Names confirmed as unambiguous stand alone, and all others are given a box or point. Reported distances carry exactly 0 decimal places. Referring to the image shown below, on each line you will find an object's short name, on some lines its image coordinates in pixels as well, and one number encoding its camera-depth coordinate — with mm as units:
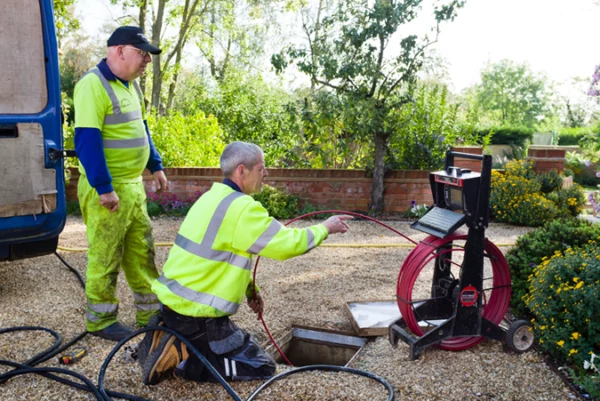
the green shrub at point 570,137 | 19562
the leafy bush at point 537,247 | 4227
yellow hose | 6478
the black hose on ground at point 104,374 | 2859
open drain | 3916
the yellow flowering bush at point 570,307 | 3156
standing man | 3416
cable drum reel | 3240
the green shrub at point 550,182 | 8461
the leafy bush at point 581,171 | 12844
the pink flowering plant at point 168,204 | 8328
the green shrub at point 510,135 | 18938
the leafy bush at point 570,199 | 7922
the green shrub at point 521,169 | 8492
